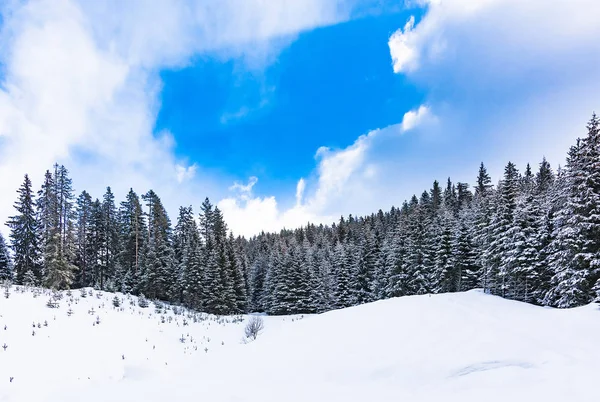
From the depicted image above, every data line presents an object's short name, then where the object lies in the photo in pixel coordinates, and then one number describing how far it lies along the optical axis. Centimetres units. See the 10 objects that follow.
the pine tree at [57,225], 2938
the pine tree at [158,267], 3944
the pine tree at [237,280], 4485
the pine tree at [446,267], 3437
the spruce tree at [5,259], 3877
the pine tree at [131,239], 4362
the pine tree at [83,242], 4794
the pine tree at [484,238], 2971
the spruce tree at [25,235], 3775
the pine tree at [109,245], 4747
